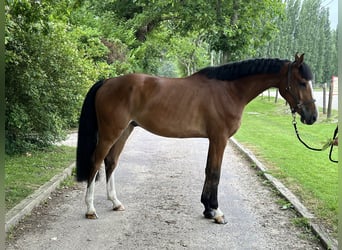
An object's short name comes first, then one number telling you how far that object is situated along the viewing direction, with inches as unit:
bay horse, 168.6
